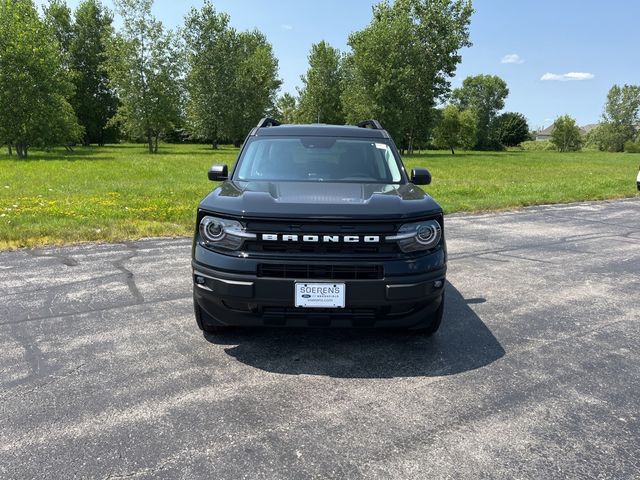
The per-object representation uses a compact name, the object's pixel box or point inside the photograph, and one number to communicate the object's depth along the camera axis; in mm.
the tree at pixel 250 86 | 53625
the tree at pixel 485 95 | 87125
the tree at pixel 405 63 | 44562
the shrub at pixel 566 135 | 95938
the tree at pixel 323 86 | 58875
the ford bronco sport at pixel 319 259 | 3250
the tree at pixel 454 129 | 63062
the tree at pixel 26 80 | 29469
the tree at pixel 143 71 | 40812
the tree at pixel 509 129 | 87625
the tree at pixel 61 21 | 51728
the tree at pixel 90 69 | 52750
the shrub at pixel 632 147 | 85625
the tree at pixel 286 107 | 68750
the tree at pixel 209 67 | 50812
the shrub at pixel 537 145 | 94625
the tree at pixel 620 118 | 91125
